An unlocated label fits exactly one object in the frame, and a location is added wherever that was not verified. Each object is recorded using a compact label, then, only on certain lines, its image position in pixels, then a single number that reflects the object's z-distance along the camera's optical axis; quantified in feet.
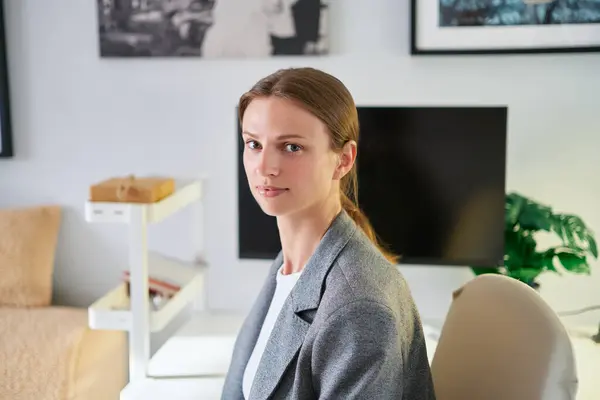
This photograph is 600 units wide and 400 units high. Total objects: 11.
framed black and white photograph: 6.63
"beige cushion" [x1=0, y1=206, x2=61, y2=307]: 6.85
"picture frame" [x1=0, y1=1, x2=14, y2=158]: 7.02
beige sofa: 5.67
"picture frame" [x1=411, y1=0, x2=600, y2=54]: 6.31
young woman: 2.86
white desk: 5.22
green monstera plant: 5.93
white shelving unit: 5.54
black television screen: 5.87
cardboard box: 5.61
